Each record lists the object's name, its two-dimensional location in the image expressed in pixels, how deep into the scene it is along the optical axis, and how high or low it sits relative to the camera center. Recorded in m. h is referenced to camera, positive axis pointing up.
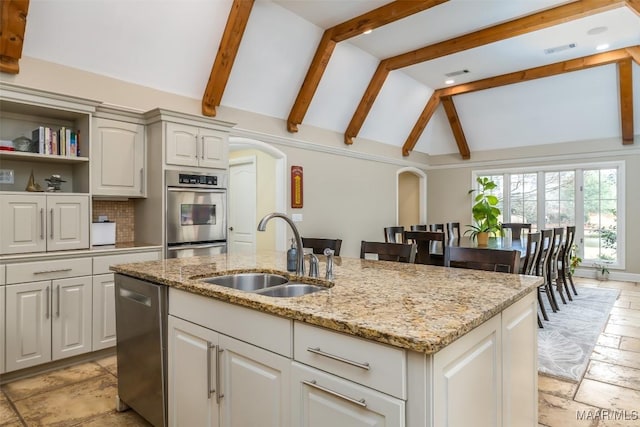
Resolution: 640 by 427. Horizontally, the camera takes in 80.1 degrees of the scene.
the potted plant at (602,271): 6.87 -1.02
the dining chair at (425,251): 4.14 -0.40
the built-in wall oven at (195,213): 3.79 +0.03
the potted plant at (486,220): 5.14 -0.07
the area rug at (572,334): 3.08 -1.20
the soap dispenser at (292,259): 2.17 -0.25
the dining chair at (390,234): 5.07 -0.26
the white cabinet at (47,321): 2.89 -0.84
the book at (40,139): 3.18 +0.64
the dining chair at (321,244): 3.23 -0.26
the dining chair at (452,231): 6.15 -0.28
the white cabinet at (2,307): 2.82 -0.68
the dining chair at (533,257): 3.97 -0.45
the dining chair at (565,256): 5.33 -0.58
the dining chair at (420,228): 6.46 -0.22
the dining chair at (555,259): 4.76 -0.57
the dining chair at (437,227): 6.43 -0.21
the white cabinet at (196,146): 3.77 +0.72
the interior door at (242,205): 6.19 +0.18
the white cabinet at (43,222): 2.94 -0.05
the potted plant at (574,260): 6.13 -0.78
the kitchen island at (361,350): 1.10 -0.48
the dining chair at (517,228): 5.85 -0.20
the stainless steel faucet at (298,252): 2.08 -0.21
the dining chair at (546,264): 4.48 -0.59
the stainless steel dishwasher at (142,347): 2.03 -0.75
